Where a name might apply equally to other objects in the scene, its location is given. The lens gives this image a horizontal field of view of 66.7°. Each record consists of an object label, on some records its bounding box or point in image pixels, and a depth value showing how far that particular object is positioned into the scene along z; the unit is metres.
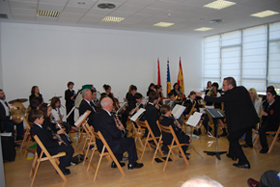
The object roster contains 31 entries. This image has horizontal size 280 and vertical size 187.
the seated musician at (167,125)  4.21
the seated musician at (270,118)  4.75
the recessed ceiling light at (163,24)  7.87
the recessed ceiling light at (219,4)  5.53
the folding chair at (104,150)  3.57
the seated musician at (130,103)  6.41
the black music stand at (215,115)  4.29
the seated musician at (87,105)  5.01
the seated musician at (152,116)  4.64
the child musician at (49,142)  3.54
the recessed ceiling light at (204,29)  8.84
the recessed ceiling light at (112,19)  6.90
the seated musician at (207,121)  6.17
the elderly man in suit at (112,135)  3.81
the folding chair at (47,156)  3.31
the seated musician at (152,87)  7.50
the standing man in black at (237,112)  3.78
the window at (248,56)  7.95
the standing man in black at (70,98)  7.68
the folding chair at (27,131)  4.75
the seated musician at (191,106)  6.36
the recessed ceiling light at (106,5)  5.43
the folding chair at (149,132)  4.35
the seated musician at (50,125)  4.01
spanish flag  10.01
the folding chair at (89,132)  4.23
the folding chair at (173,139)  3.87
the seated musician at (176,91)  8.05
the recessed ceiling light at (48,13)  6.05
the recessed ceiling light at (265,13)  6.58
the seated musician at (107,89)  7.03
